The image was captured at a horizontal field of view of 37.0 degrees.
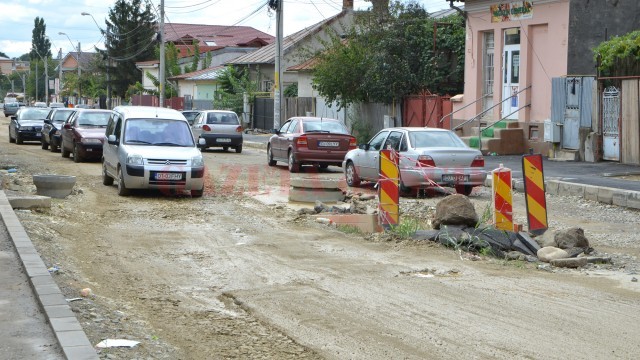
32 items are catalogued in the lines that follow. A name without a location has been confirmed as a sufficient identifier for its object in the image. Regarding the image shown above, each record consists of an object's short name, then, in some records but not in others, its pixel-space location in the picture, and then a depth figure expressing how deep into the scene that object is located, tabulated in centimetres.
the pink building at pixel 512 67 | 2961
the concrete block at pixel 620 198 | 1734
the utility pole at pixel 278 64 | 3803
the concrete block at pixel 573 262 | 1103
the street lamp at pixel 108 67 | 7919
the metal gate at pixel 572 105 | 2669
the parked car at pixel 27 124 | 3844
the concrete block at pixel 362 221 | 1397
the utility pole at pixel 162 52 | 5400
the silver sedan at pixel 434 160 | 1898
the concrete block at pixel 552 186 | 1998
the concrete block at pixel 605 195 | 1786
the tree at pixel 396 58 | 3650
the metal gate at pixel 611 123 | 2547
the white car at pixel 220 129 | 3488
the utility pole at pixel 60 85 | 9853
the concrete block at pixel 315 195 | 1798
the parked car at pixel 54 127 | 3316
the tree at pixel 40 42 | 16262
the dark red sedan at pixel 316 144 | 2584
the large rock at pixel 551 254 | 1128
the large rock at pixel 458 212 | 1292
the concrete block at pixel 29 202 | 1487
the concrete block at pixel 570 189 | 1911
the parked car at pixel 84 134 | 2733
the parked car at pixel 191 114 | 4042
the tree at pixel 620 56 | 2442
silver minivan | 1823
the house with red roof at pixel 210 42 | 7862
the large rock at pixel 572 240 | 1173
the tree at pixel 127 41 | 9262
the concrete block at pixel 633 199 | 1692
